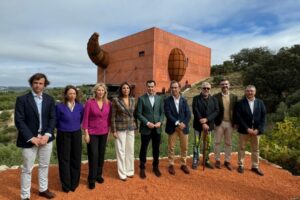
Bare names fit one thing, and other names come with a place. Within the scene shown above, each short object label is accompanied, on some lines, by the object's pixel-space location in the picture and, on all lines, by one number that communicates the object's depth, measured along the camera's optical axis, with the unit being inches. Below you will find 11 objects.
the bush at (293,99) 512.4
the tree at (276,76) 589.0
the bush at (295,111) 406.0
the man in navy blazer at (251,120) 193.9
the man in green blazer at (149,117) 180.7
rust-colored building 1014.4
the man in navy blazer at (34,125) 135.9
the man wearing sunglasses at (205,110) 195.0
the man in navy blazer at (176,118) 189.6
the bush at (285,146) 254.1
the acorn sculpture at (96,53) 934.7
